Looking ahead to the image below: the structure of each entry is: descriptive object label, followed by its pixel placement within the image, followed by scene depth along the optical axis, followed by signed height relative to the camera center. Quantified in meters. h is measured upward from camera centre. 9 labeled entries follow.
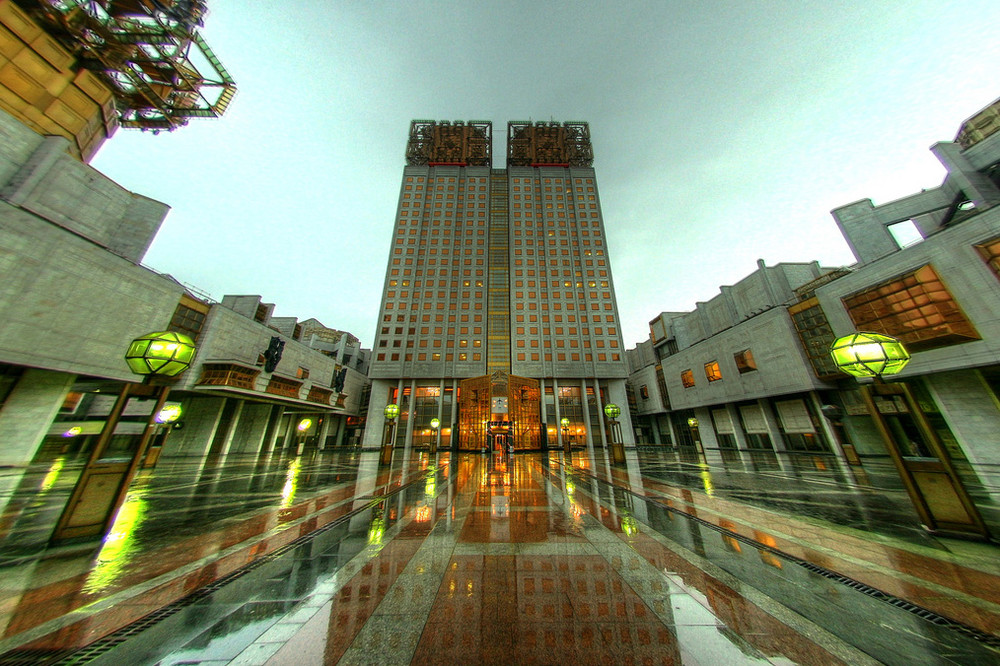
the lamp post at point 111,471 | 5.54 -0.43
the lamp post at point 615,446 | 19.27 -0.06
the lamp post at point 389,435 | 17.31 +0.62
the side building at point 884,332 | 17.25 +7.57
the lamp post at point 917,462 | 5.55 -0.35
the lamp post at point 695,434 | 36.89 +1.26
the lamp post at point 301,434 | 39.25 +1.61
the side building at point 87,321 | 18.28 +8.81
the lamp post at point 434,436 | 40.83 +1.28
